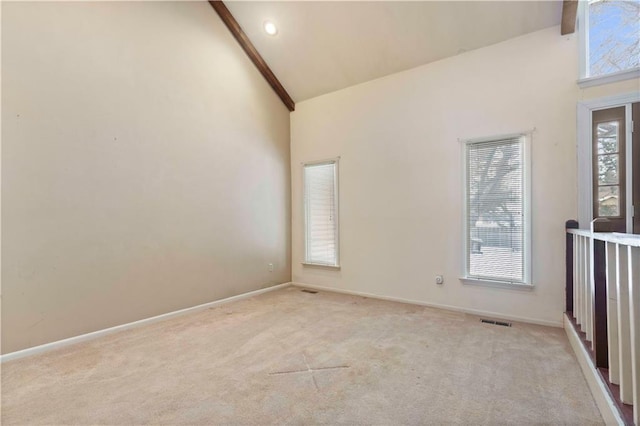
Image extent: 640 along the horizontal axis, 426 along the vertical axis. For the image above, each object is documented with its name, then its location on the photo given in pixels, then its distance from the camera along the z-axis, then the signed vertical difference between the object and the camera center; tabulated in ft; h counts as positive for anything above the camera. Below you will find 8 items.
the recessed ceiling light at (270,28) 13.92 +8.32
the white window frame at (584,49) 10.01 +5.27
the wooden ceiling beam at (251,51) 13.87 +7.92
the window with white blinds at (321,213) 15.98 -0.01
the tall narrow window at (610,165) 9.56 +1.40
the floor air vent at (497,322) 10.80 -3.88
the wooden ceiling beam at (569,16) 9.70 +6.22
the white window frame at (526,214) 11.00 -0.11
